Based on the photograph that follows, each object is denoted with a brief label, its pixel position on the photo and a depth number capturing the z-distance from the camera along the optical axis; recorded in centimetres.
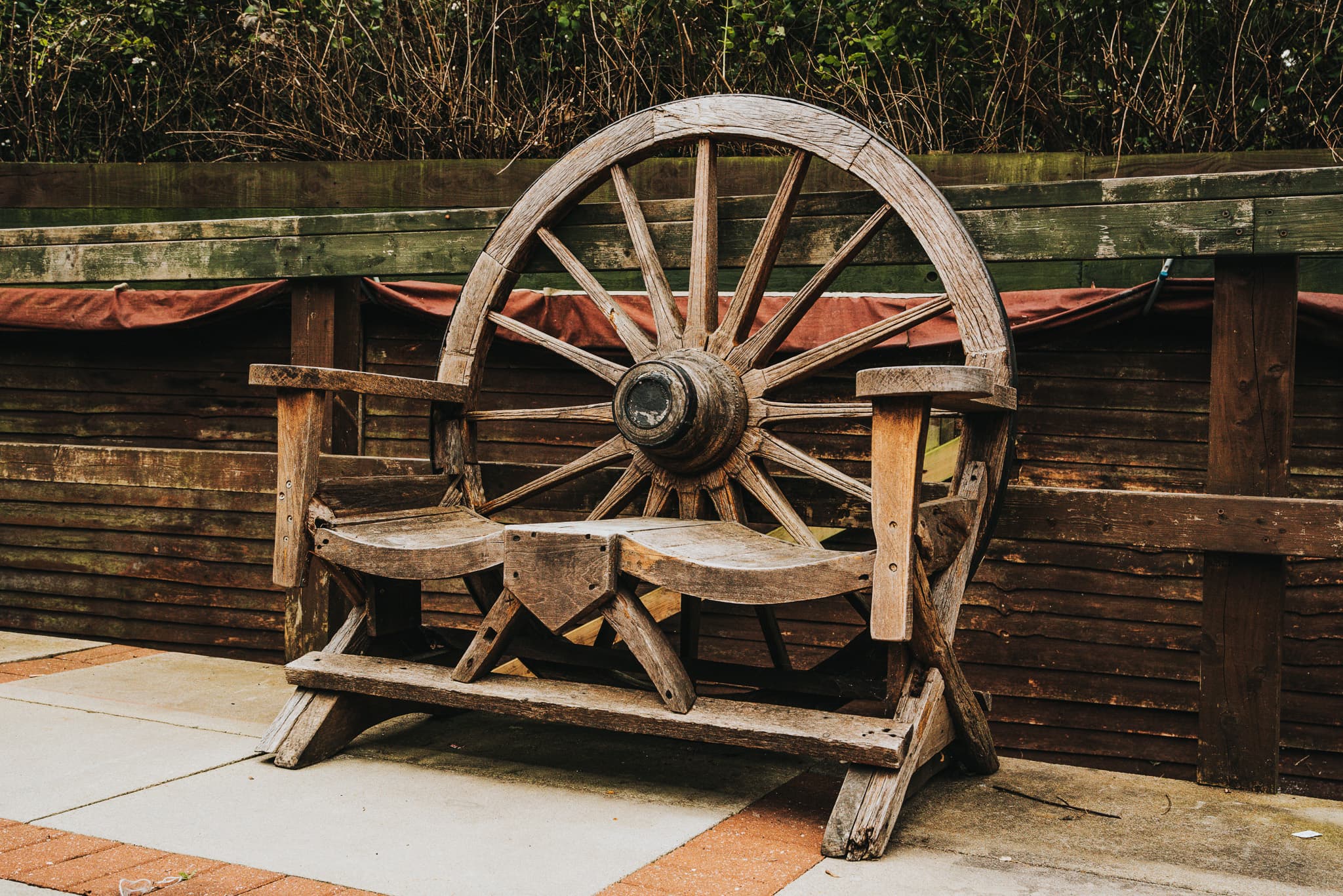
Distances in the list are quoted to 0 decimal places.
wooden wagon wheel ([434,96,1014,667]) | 286
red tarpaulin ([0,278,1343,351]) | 385
